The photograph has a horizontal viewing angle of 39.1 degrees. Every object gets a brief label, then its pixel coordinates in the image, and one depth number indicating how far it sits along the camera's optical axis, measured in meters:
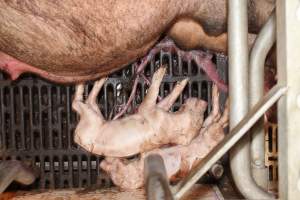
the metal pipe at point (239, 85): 0.91
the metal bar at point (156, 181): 0.76
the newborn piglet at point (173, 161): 1.44
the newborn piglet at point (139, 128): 1.39
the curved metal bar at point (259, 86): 0.93
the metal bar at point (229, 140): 0.79
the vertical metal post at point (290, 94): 0.76
